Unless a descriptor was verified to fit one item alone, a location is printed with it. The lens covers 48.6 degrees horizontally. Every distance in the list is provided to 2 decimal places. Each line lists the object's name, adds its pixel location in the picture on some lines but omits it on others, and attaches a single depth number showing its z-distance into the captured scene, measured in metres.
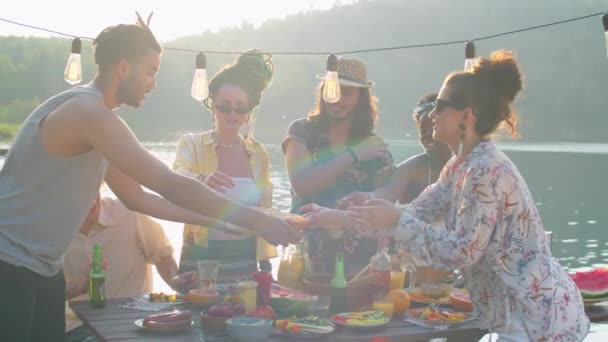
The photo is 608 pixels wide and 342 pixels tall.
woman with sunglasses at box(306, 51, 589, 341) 2.50
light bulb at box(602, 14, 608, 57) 4.58
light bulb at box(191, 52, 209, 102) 4.62
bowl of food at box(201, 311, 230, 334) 2.75
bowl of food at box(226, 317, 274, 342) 2.58
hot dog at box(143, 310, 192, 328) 2.74
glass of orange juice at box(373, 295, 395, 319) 2.97
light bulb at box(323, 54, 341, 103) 4.05
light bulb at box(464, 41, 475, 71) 5.01
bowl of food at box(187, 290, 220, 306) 3.11
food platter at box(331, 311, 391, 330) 2.77
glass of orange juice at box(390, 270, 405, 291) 3.28
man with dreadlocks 2.39
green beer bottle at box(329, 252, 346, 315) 2.95
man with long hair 3.89
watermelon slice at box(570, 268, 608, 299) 3.57
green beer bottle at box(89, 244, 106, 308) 3.10
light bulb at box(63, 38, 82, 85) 4.74
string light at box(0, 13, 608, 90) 4.07
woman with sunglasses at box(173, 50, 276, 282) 3.75
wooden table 2.69
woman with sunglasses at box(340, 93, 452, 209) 4.28
